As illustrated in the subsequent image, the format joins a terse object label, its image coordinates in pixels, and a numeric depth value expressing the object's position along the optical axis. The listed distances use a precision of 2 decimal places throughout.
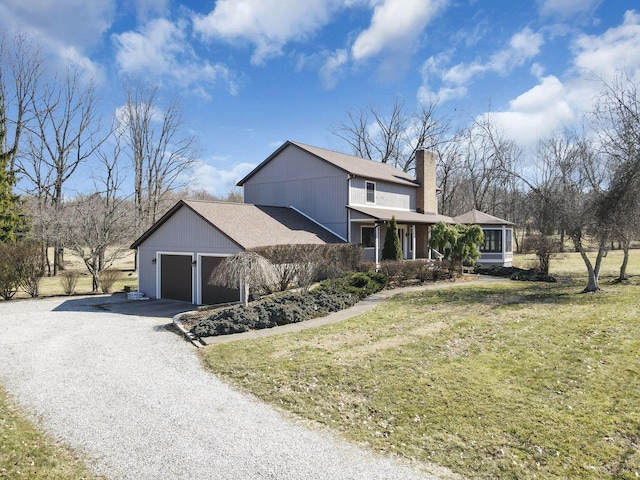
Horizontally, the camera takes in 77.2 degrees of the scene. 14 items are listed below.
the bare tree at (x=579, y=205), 16.52
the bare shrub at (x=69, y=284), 20.20
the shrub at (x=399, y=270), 19.31
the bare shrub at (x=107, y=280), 21.25
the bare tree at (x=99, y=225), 22.28
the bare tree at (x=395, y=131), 44.62
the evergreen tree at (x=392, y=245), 22.78
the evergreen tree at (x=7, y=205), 24.95
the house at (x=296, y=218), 17.56
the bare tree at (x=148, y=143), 38.72
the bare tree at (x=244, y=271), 13.27
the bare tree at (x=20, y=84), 31.19
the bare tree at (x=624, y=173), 14.82
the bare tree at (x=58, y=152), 33.00
